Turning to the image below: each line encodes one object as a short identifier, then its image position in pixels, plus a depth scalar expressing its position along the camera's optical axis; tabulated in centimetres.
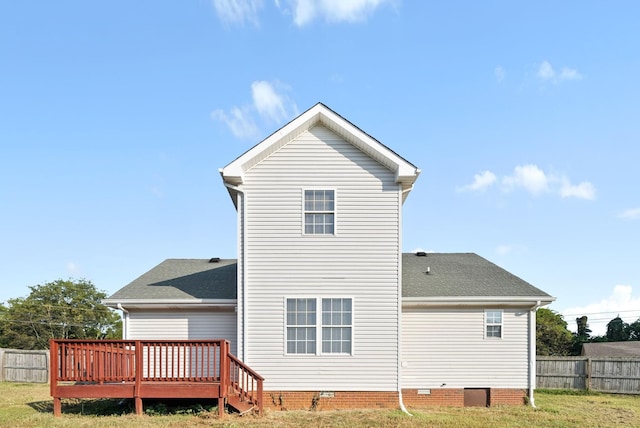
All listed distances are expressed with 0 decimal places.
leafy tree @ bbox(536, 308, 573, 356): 4015
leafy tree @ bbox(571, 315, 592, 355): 4506
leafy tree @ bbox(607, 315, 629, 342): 5053
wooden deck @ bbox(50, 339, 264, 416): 1127
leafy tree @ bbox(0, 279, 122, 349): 4372
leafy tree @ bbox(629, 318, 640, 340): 5111
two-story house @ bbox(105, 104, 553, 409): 1237
